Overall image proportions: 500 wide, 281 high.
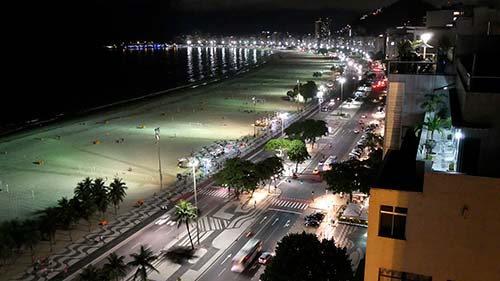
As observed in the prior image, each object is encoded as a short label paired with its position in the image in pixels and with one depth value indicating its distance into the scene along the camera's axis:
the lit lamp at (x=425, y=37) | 37.98
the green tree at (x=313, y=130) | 72.25
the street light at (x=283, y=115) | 94.81
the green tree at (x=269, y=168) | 52.47
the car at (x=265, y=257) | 38.06
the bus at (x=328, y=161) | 62.59
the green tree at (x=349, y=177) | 47.53
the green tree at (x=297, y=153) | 61.22
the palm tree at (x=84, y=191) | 47.75
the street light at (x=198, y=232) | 41.77
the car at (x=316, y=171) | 61.81
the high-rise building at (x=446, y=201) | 15.96
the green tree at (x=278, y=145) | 62.84
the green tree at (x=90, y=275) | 32.19
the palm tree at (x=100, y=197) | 48.15
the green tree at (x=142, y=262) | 33.12
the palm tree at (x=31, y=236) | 40.53
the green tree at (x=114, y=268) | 32.94
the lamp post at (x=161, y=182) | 58.09
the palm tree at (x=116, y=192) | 49.56
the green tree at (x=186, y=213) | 41.21
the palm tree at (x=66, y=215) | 44.75
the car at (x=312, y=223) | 44.94
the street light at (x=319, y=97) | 115.60
